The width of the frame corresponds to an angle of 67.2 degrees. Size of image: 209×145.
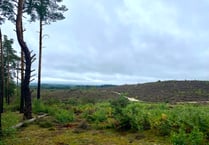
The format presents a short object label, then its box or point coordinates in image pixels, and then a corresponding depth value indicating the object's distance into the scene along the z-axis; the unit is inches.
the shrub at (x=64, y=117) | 270.2
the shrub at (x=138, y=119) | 206.9
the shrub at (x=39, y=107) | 352.9
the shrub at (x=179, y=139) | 144.3
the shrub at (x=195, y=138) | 147.1
